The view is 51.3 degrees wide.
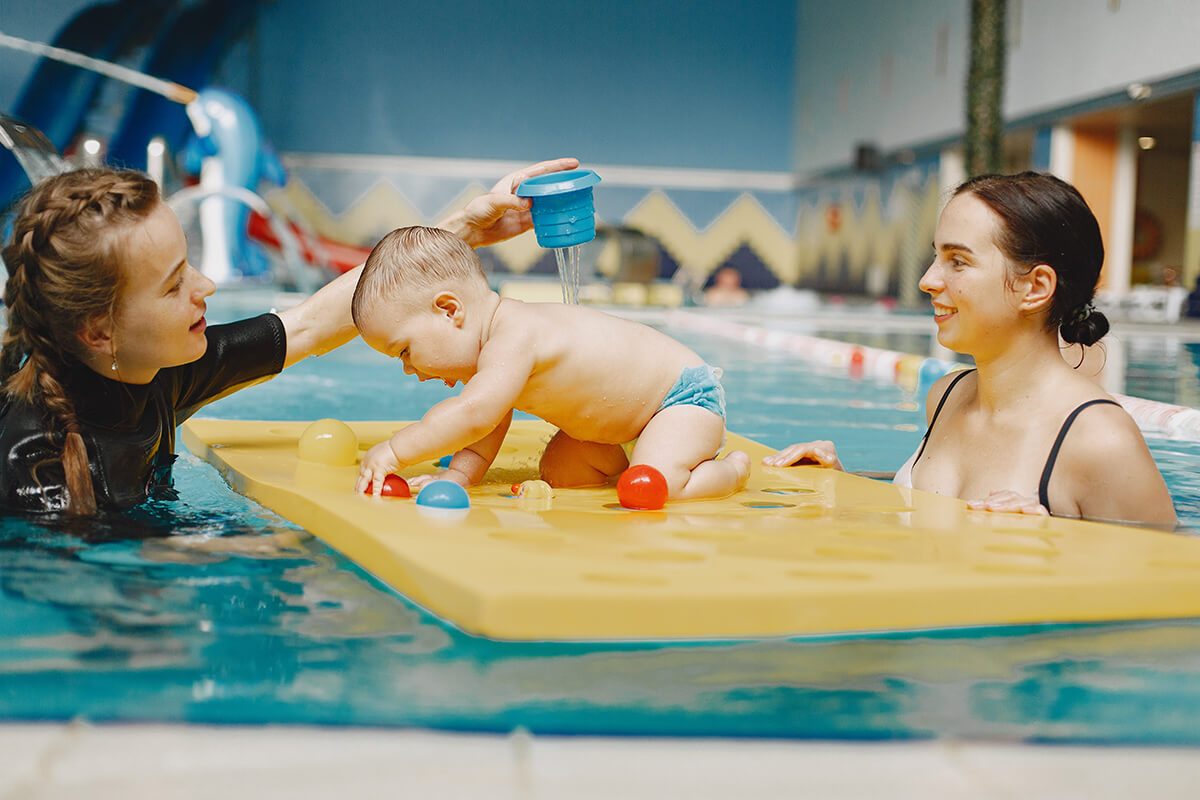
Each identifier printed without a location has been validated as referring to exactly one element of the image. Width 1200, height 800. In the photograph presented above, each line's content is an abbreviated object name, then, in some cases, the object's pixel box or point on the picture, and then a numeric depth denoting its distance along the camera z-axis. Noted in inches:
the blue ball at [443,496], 87.8
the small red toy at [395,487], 94.5
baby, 98.0
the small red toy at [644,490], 94.7
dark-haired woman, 94.0
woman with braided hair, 87.7
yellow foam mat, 61.4
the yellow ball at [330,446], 117.3
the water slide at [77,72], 564.1
